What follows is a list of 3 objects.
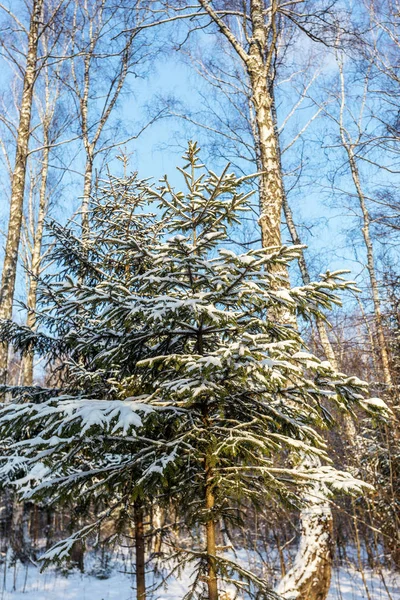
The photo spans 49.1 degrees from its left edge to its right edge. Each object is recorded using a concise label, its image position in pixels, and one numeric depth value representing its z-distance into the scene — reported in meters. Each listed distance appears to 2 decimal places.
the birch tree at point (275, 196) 4.14
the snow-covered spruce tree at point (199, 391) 2.93
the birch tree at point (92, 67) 10.30
